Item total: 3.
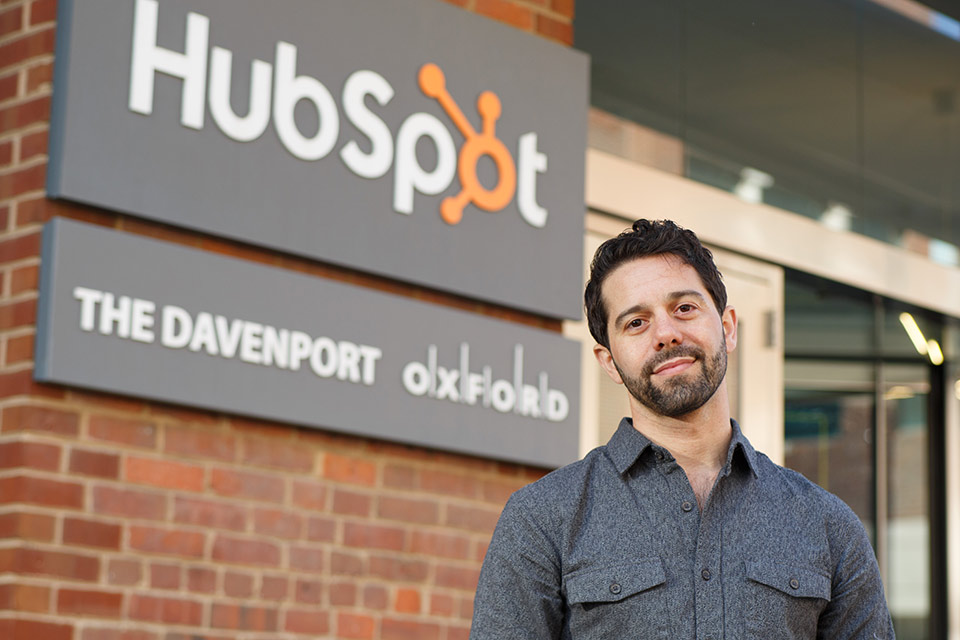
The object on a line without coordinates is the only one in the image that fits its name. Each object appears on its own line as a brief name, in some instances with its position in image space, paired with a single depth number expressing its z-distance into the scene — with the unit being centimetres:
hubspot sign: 383
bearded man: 215
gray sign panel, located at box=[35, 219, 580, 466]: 367
